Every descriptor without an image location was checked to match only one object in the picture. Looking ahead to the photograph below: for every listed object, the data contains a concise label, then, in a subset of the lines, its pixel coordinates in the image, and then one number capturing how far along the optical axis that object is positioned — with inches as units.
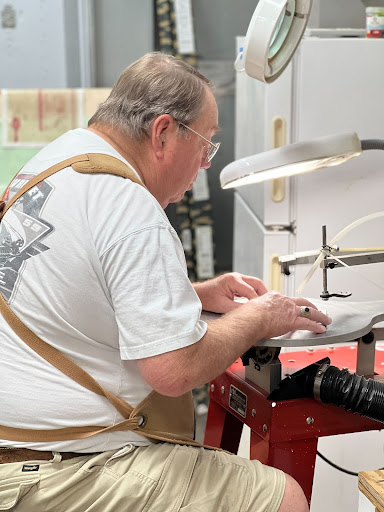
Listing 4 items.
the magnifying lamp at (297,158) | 71.4
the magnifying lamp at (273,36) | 65.5
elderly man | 49.1
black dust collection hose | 55.7
